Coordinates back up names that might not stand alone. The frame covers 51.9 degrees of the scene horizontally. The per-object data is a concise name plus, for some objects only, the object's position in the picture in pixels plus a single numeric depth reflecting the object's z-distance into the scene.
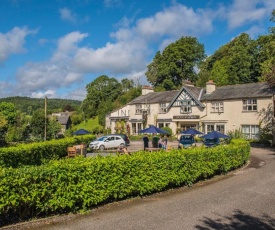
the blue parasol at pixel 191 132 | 28.38
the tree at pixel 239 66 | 54.94
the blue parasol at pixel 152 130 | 27.94
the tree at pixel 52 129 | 43.50
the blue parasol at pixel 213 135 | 24.83
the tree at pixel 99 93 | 85.88
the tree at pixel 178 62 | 65.12
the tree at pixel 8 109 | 76.33
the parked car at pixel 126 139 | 31.85
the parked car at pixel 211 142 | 26.63
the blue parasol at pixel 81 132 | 33.73
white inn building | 34.69
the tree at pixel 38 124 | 42.81
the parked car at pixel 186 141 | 27.45
